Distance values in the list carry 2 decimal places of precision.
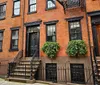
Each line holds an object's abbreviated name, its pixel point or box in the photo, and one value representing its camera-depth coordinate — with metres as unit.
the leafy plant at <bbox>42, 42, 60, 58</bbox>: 6.41
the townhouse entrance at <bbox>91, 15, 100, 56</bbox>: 5.73
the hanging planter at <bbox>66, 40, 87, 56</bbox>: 5.80
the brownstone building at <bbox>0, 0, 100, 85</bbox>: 5.82
